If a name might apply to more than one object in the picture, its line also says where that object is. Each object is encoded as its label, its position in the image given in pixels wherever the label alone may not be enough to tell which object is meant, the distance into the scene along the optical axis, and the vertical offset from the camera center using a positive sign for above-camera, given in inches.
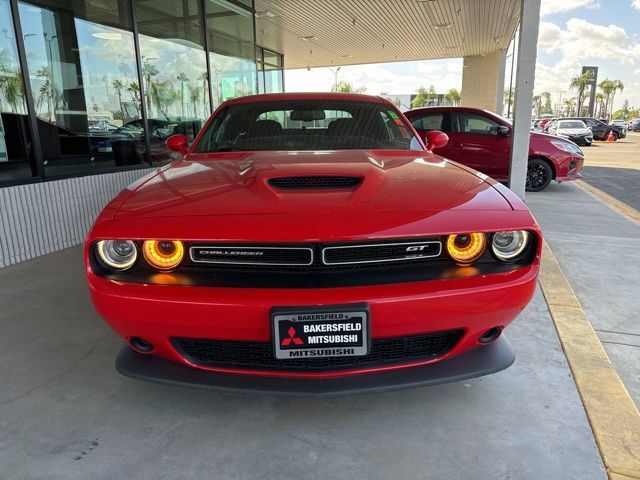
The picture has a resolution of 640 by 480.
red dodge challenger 65.5 -23.0
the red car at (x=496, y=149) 314.0 -21.9
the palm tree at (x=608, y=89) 3331.7 +172.6
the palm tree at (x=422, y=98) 2700.5 +109.8
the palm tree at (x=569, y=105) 3777.1 +72.7
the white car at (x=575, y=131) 882.8 -30.8
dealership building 178.1 +19.0
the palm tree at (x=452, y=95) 2470.6 +112.1
